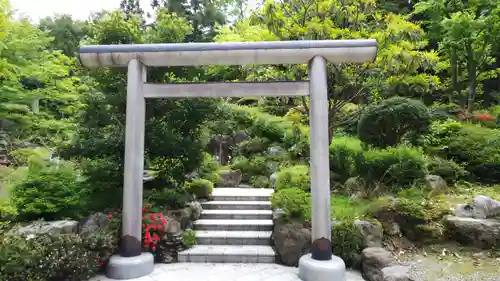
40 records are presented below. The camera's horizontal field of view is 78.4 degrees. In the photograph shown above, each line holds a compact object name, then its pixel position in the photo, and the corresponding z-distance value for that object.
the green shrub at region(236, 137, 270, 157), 11.49
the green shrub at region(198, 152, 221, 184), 8.82
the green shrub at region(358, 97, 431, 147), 7.88
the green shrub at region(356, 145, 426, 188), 7.18
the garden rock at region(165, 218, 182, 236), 5.77
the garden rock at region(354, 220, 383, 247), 5.42
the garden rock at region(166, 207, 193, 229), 6.18
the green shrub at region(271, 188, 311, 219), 5.86
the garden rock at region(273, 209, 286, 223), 5.95
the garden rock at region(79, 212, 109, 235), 5.22
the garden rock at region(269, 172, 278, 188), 9.06
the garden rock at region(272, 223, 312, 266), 5.47
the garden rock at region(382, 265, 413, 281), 4.12
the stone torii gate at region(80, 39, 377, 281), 4.89
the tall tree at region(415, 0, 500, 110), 11.65
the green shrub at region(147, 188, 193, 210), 6.37
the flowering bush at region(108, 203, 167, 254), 5.44
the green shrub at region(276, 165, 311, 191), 7.39
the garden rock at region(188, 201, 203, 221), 6.63
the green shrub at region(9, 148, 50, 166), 10.21
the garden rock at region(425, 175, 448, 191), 7.09
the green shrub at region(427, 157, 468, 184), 7.80
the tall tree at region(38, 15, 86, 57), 19.34
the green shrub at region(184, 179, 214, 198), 7.52
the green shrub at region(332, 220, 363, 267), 5.33
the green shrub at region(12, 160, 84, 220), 5.18
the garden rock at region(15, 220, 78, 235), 4.75
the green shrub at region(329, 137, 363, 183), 8.30
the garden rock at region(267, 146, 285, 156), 10.88
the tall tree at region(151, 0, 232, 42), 18.91
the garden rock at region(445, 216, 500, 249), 5.29
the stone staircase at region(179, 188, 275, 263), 5.66
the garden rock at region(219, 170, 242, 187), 9.59
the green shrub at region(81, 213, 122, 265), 4.88
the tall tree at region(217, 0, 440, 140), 6.68
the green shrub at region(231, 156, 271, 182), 10.30
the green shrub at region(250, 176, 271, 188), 9.62
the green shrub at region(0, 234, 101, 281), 4.11
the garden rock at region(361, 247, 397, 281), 4.68
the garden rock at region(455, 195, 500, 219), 5.61
